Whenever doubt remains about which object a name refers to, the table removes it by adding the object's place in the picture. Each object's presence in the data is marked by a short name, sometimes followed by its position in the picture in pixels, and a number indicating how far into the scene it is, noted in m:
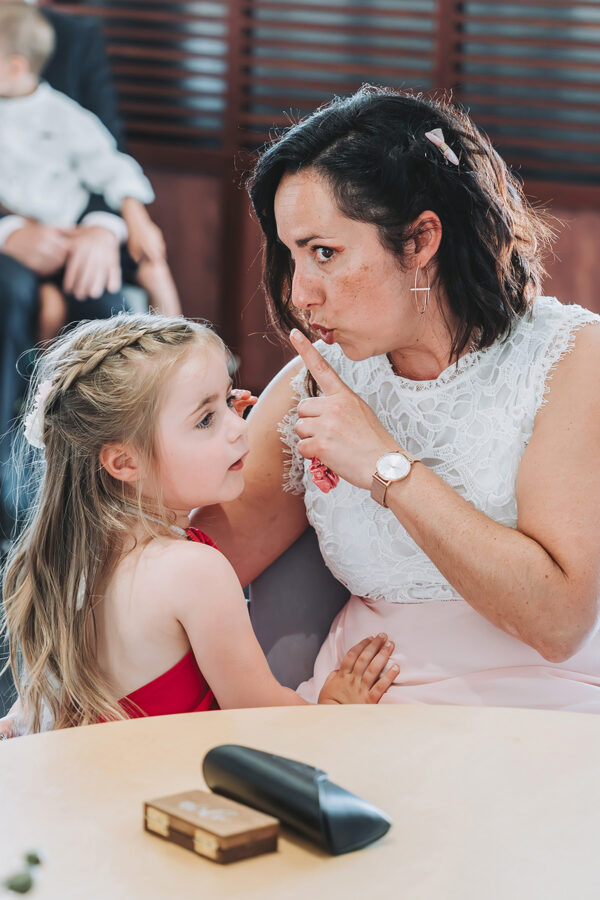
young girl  2.34
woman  2.42
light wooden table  1.81
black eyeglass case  1.87
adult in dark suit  4.81
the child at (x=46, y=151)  4.90
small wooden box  1.84
